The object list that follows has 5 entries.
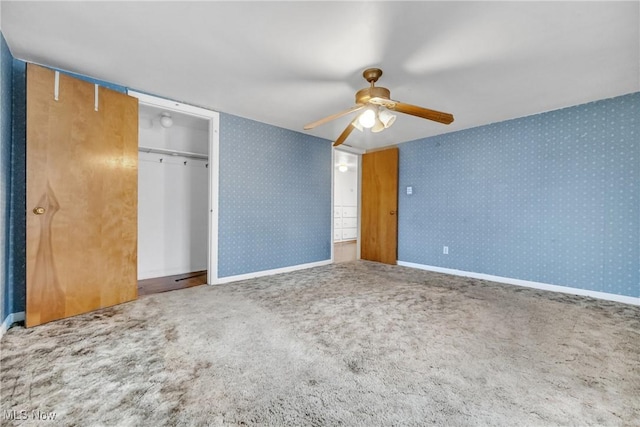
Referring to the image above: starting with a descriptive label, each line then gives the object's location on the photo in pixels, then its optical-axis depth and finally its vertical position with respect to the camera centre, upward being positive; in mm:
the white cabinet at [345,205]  7941 +158
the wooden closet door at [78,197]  2203 +94
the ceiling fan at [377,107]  2334 +944
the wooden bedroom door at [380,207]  4949 +61
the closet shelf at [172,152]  3664 +804
